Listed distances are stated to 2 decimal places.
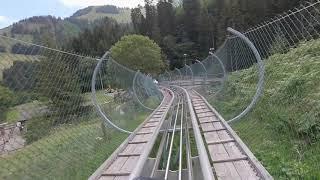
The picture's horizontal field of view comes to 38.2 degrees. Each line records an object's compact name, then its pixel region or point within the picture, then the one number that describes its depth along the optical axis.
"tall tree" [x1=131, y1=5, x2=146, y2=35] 110.66
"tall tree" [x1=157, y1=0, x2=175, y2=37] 106.07
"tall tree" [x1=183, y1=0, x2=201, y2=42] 99.69
